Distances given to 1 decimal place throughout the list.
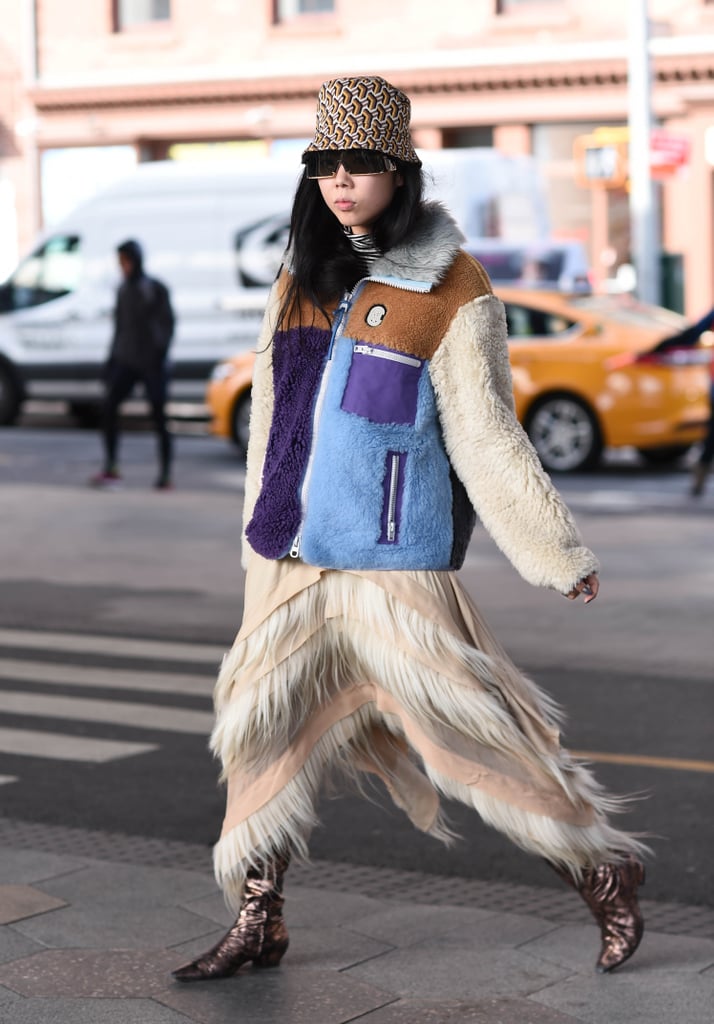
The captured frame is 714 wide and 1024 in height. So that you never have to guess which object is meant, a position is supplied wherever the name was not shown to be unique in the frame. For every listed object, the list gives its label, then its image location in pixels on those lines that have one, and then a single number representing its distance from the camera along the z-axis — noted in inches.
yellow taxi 590.6
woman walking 153.2
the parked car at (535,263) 740.6
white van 765.9
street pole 856.3
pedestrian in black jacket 553.3
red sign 878.4
